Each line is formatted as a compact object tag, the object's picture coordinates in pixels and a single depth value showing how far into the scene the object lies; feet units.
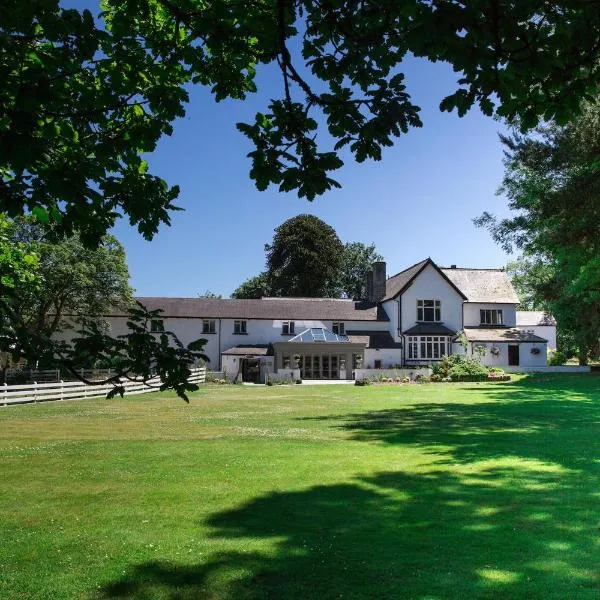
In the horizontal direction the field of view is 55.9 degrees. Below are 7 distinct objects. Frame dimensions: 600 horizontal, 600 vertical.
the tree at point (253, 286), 272.13
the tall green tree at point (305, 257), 250.57
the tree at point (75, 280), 138.72
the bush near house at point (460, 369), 144.77
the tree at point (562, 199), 88.48
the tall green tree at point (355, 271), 289.12
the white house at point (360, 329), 169.37
